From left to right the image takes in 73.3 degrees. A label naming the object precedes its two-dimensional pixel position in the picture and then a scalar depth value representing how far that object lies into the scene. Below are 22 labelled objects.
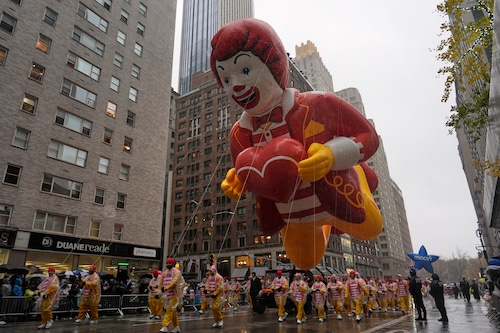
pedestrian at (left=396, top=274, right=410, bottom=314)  18.06
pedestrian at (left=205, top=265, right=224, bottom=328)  11.50
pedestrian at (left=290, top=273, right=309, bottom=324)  13.28
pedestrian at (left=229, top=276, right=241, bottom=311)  22.10
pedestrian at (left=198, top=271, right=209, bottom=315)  16.48
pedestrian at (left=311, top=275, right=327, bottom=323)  14.05
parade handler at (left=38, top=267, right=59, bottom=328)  11.40
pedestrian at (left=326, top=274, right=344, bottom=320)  15.19
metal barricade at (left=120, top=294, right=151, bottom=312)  17.61
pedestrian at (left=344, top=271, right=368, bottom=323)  14.67
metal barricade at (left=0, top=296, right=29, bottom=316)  12.98
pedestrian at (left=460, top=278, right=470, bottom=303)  26.47
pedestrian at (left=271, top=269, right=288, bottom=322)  13.77
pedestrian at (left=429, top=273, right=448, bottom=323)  12.34
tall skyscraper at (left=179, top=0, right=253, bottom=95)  157.25
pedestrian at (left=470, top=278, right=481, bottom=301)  29.87
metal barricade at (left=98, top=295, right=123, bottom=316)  16.25
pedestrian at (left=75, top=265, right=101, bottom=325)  12.84
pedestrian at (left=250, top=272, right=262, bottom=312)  17.20
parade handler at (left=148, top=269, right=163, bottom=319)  13.48
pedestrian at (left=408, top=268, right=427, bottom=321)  13.05
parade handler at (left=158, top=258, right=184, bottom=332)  9.46
